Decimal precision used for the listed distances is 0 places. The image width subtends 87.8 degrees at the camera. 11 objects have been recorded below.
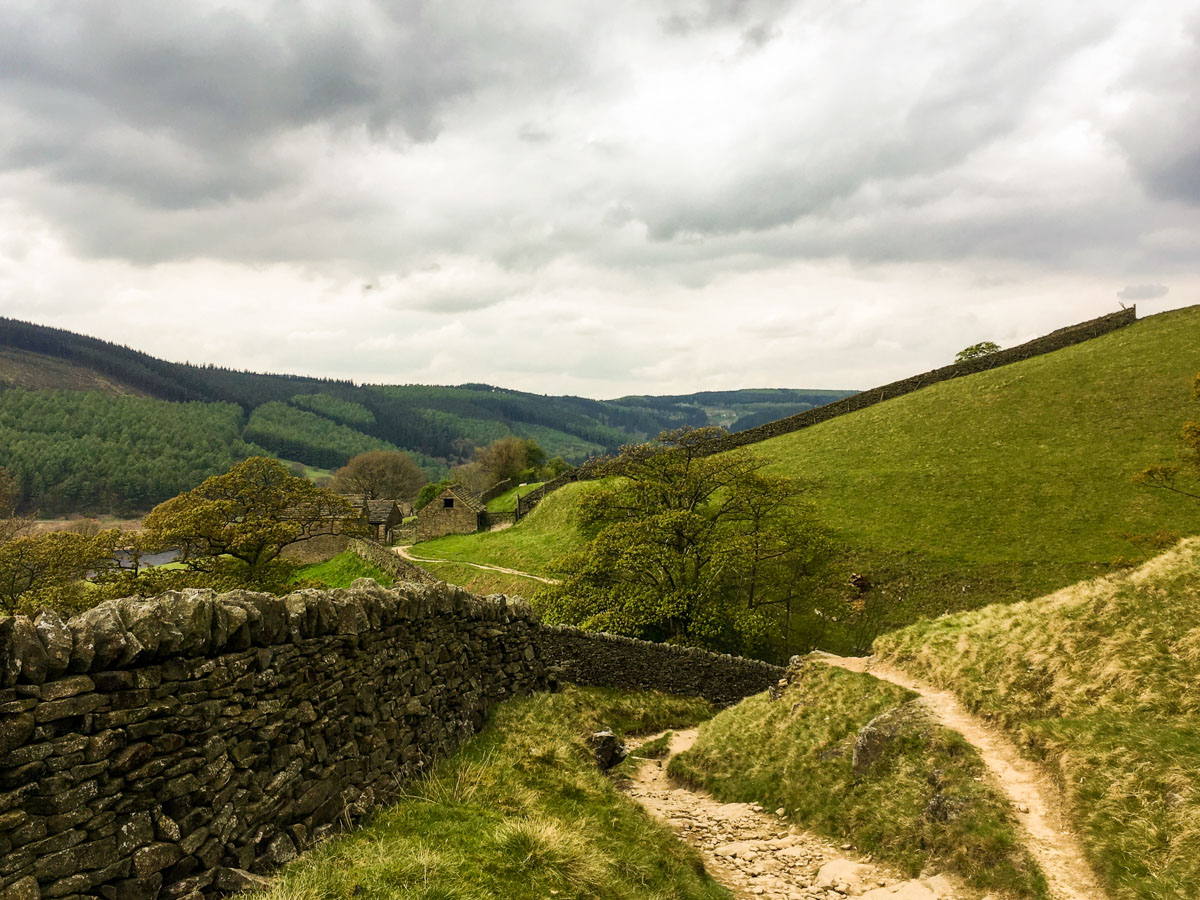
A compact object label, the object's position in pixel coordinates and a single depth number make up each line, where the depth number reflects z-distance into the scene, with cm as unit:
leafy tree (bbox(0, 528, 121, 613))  2544
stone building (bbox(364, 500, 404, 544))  6738
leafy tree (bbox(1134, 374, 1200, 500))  2508
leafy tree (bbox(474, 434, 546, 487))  10544
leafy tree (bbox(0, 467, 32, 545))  4591
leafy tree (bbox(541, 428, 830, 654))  2872
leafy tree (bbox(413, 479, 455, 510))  8254
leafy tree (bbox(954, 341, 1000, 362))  8388
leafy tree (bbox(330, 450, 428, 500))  11994
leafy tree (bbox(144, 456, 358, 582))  2741
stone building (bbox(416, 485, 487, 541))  6506
